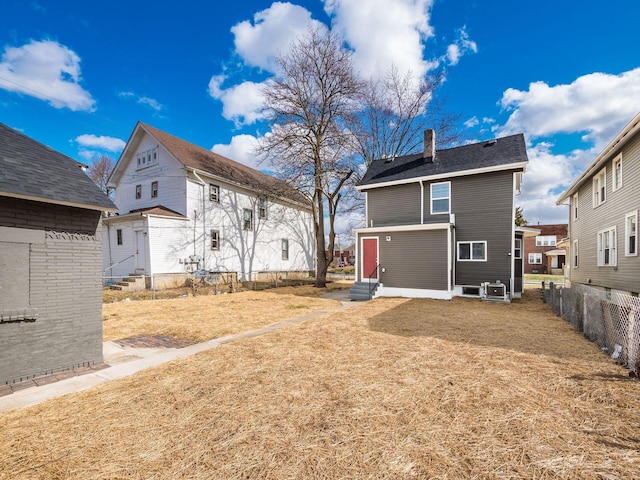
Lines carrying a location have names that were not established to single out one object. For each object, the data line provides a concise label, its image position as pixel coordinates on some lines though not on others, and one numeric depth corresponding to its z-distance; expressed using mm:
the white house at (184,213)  16891
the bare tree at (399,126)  24453
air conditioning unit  12719
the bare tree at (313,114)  18250
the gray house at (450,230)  13203
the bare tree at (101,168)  33125
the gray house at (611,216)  9695
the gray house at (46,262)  4297
